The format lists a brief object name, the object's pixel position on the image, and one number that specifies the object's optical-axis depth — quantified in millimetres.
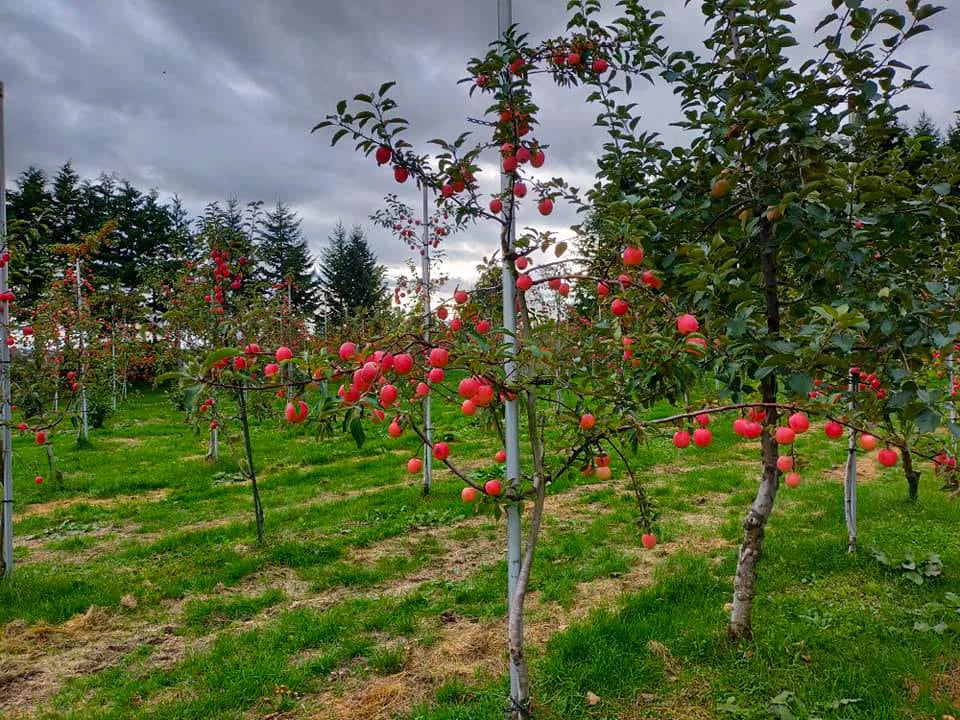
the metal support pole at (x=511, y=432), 1957
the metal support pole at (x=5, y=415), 3809
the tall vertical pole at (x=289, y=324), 10058
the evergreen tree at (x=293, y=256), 23906
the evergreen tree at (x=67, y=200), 21469
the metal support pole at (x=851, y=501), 3516
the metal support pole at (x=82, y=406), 7735
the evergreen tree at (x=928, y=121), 26652
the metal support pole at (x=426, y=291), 5527
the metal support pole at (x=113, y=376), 9292
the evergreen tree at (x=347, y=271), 24638
